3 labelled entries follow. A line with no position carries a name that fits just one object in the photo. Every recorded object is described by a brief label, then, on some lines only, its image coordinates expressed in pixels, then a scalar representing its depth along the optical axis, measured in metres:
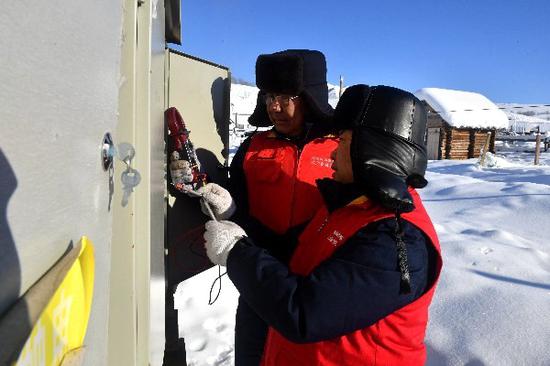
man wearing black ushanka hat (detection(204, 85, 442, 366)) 1.02
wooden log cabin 21.36
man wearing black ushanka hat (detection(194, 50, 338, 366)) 1.78
